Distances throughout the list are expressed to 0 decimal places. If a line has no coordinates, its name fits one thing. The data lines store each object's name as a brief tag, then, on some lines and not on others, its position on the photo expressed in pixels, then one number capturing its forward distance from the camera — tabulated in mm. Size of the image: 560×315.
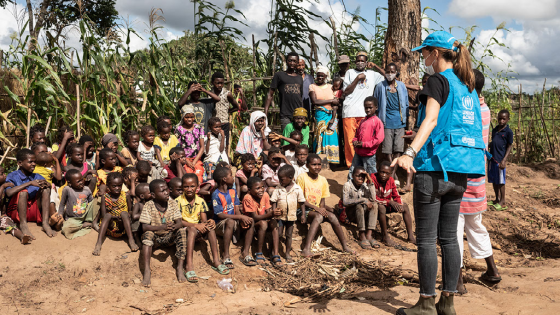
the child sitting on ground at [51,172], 4680
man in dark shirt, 6668
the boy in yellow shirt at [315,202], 5105
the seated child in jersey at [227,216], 4734
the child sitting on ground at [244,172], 5337
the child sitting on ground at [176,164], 5355
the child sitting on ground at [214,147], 5746
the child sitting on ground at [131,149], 5473
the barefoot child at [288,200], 4965
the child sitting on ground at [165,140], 5602
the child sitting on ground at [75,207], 4602
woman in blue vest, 2670
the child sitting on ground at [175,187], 4691
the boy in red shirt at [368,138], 6047
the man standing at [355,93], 6734
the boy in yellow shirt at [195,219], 4520
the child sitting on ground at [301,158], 5785
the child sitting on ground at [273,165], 5512
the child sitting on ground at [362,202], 5387
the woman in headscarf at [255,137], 6191
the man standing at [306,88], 6957
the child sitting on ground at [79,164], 4922
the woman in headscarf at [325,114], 6844
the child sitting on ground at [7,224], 4406
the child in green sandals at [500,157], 6691
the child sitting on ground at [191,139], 5730
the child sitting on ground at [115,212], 4590
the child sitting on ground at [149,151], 5453
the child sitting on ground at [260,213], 4840
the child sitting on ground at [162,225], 4395
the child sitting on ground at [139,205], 4574
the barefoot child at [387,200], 5492
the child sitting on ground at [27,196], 4488
